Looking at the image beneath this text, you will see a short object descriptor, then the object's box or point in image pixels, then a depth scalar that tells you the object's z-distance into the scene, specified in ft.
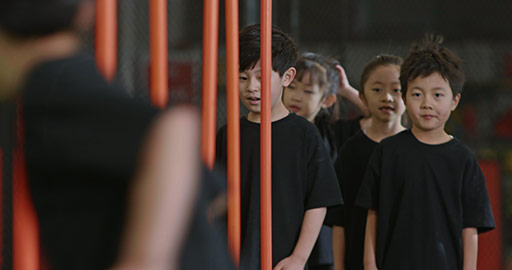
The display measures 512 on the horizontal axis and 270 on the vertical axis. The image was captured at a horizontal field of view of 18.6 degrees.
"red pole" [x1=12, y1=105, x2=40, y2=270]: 8.00
